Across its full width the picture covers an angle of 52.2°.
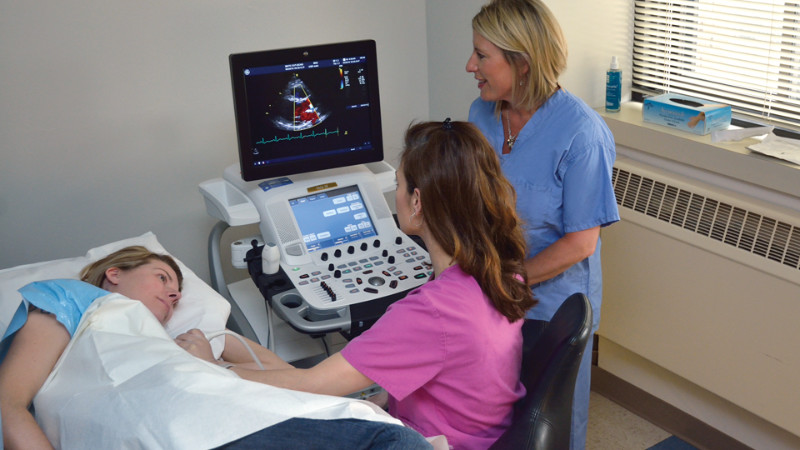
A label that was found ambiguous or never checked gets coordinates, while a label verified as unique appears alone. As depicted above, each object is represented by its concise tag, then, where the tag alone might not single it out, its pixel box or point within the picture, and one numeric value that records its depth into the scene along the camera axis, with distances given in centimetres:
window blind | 233
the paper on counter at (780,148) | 215
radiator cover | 217
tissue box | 237
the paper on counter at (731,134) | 232
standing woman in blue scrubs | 198
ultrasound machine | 207
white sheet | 127
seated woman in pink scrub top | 146
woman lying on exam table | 121
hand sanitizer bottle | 262
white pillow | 203
